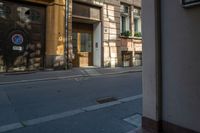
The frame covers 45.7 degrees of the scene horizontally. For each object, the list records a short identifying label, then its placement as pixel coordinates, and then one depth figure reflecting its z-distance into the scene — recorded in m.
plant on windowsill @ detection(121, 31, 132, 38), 16.69
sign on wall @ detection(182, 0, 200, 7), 2.88
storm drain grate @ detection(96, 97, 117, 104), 6.00
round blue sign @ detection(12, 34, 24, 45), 11.90
